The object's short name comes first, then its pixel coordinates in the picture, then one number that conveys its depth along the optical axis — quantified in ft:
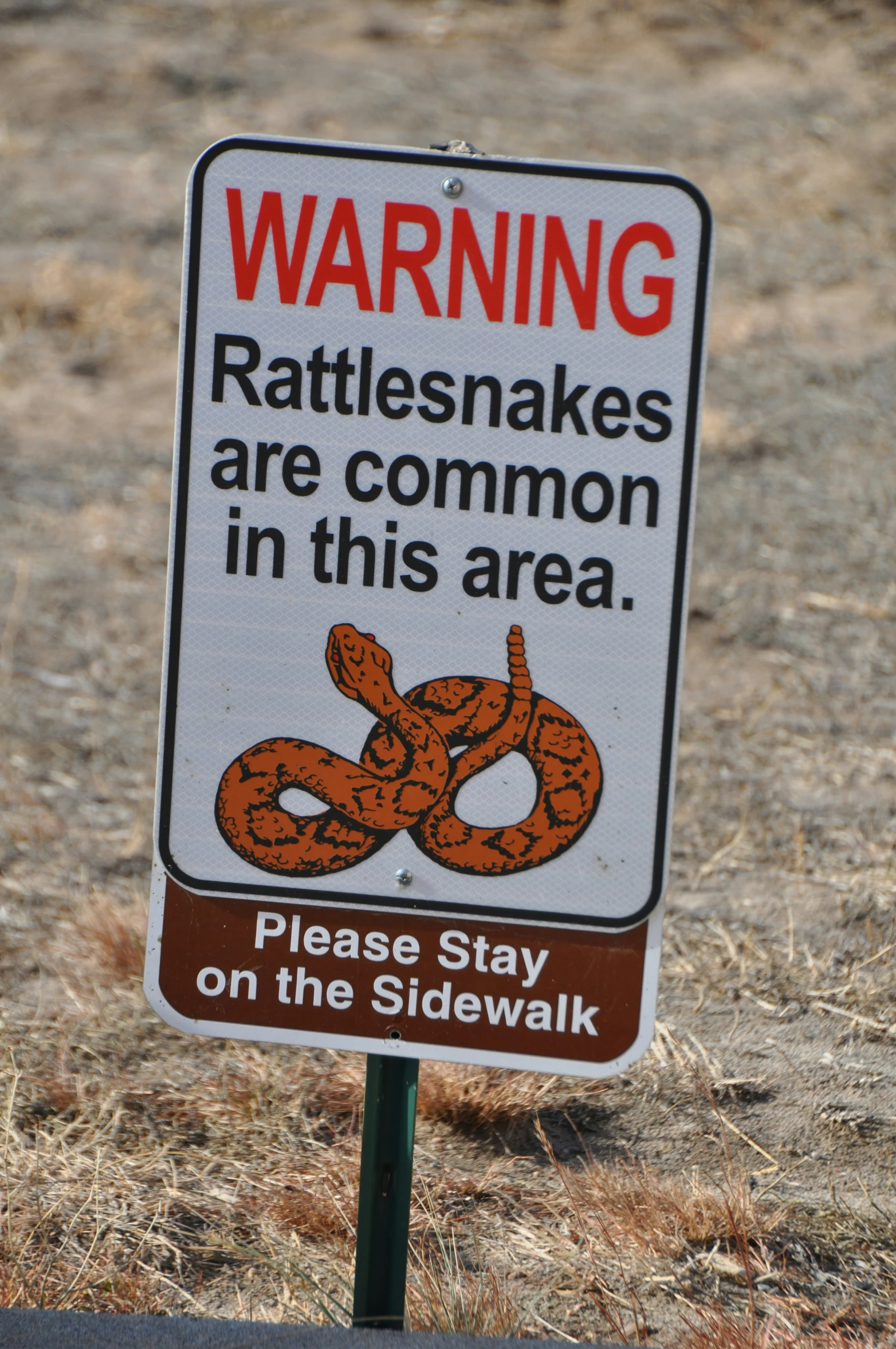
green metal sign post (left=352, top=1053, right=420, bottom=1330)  12.12
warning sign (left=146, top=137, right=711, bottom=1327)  12.05
